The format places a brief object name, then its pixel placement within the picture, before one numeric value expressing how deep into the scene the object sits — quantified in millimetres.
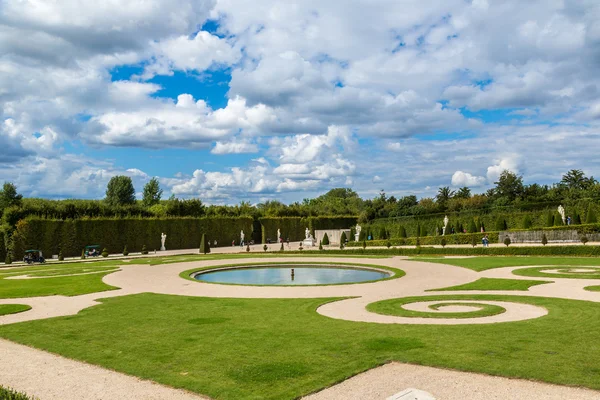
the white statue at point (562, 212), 42453
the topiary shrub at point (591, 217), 40812
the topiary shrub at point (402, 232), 52722
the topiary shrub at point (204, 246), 45469
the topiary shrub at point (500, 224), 47844
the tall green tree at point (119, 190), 85812
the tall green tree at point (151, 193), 92688
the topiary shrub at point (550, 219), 44094
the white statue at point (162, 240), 52062
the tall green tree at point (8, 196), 55406
